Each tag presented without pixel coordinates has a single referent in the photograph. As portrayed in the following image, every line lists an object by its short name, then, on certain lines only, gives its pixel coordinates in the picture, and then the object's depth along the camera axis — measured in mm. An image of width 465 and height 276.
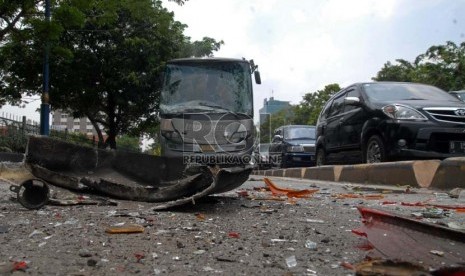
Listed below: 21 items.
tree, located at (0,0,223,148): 20344
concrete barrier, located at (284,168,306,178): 12411
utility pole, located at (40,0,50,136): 13938
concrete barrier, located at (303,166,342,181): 10187
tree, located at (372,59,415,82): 38812
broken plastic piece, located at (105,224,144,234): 3525
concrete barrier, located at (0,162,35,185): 4762
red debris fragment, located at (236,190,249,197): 6229
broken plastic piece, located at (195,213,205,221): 4152
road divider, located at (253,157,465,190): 6980
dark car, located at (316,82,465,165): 7289
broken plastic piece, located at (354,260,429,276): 2266
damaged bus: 8594
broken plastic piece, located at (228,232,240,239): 3520
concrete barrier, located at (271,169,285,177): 14698
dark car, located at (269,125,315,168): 16938
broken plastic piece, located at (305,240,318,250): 3203
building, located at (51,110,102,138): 81000
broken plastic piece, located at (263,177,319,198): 6459
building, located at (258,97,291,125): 73450
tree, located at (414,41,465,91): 28825
